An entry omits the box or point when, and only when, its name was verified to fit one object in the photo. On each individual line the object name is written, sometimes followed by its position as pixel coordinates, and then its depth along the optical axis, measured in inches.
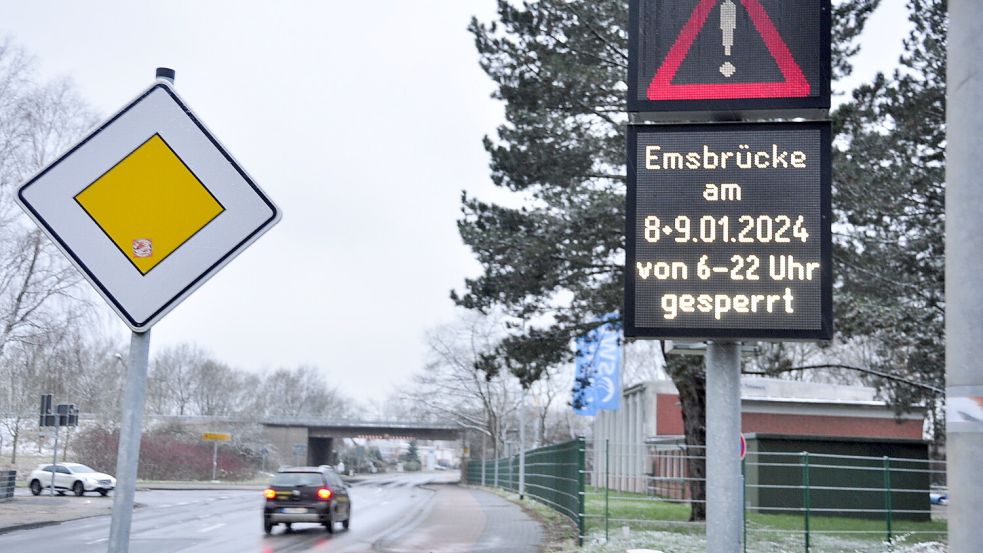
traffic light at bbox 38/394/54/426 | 1294.3
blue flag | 965.2
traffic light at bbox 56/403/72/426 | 1323.8
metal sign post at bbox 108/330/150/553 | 134.0
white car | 1649.9
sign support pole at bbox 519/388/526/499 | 1582.8
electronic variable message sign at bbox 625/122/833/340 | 264.4
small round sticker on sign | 141.0
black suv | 955.3
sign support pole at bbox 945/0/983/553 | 144.6
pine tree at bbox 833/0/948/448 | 795.4
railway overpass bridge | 3627.0
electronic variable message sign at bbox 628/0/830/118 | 266.4
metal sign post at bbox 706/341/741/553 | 285.4
